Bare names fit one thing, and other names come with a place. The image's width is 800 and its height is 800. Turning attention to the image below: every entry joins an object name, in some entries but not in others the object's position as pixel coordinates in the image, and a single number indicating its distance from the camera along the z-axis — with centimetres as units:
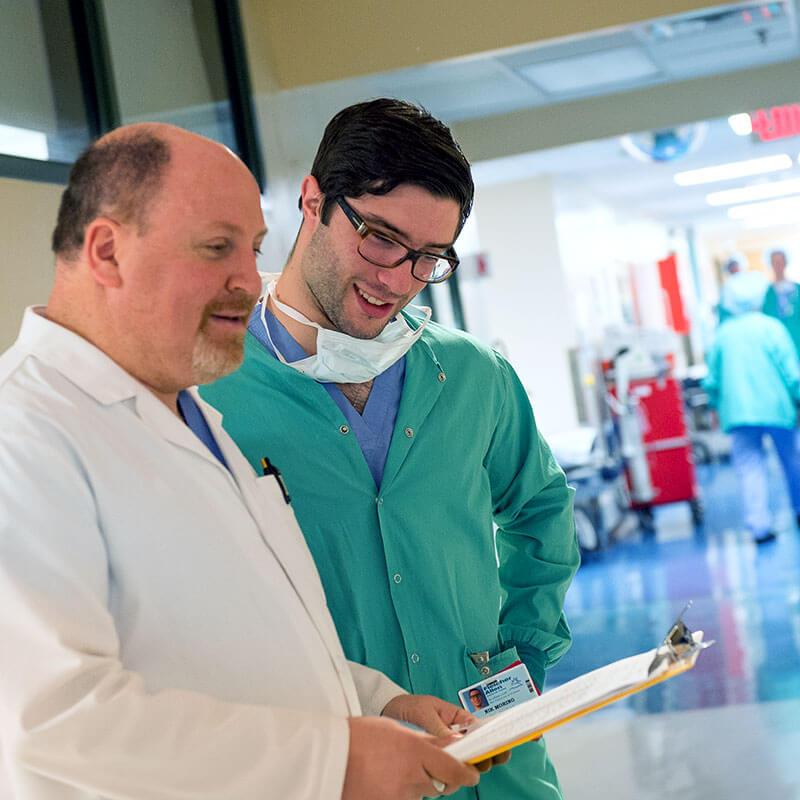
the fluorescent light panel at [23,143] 299
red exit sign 860
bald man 108
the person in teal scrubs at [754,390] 796
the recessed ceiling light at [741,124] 926
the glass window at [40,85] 305
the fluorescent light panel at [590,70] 576
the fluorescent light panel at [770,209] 1789
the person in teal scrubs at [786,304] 914
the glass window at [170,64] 370
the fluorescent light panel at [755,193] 1535
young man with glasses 175
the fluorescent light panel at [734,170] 1266
